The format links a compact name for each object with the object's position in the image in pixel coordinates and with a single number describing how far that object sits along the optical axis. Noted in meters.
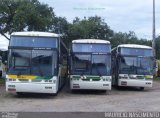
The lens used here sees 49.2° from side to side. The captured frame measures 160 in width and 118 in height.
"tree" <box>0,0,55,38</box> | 15.68
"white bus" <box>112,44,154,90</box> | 11.39
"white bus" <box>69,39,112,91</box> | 9.87
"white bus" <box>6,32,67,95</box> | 8.58
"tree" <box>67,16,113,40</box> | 21.82
